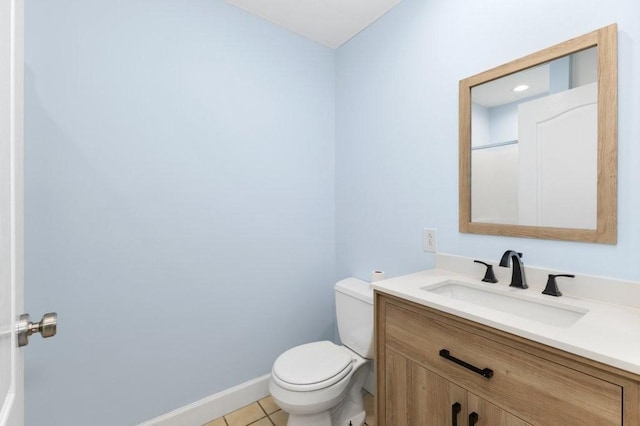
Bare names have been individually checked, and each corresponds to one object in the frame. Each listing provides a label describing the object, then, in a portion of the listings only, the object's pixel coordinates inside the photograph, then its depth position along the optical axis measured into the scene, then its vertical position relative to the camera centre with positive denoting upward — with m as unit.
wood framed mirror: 0.99 +0.27
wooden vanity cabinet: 0.67 -0.48
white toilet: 1.33 -0.79
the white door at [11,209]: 0.48 +0.01
